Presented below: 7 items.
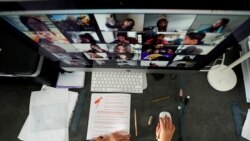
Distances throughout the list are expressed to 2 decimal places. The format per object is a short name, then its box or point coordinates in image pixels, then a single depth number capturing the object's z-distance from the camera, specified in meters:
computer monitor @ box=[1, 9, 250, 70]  0.55
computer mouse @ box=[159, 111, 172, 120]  1.01
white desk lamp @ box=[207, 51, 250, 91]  1.04
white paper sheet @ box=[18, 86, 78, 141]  1.02
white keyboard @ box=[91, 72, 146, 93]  1.05
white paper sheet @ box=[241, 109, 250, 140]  0.97
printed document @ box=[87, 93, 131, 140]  1.00
